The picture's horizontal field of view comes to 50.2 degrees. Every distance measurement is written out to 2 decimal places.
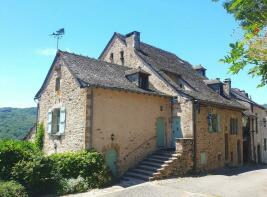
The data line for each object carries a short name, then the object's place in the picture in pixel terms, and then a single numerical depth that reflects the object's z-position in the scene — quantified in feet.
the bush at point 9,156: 41.22
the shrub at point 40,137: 63.46
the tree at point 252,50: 10.95
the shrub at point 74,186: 42.49
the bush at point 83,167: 46.00
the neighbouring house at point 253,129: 93.76
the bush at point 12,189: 35.83
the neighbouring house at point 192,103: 63.72
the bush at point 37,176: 40.50
